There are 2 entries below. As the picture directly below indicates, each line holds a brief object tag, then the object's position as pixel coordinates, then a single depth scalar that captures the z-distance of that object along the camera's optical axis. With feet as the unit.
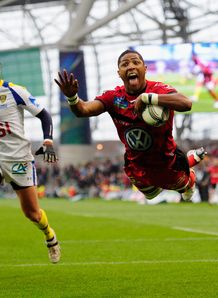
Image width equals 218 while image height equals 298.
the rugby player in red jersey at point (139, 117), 42.55
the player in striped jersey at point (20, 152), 51.88
